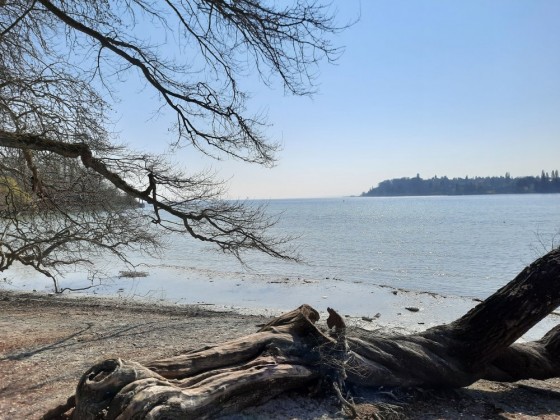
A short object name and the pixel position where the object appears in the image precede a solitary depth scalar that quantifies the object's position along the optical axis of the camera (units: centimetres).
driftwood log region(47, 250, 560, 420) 365
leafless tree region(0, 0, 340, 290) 635
